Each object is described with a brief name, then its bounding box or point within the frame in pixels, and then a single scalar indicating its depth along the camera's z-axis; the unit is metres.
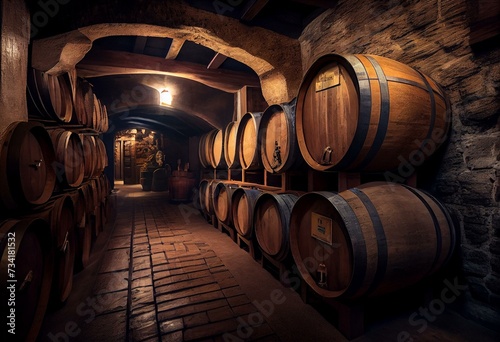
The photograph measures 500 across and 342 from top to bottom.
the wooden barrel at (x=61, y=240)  2.10
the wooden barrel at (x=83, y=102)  3.61
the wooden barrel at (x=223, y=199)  4.08
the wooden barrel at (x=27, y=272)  1.24
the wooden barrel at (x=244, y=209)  3.31
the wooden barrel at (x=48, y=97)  2.37
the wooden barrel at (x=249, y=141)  3.55
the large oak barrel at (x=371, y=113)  1.72
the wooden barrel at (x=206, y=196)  5.24
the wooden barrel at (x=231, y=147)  4.47
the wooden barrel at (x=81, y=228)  3.03
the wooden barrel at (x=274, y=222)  2.52
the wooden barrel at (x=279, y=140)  2.69
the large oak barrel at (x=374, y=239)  1.58
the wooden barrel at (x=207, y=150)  5.80
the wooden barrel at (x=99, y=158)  4.41
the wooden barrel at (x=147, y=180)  12.18
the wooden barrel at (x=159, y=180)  11.80
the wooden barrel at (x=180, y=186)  8.05
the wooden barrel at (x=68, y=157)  2.44
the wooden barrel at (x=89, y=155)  3.54
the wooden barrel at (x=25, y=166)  1.54
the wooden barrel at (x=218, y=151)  5.24
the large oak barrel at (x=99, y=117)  4.68
